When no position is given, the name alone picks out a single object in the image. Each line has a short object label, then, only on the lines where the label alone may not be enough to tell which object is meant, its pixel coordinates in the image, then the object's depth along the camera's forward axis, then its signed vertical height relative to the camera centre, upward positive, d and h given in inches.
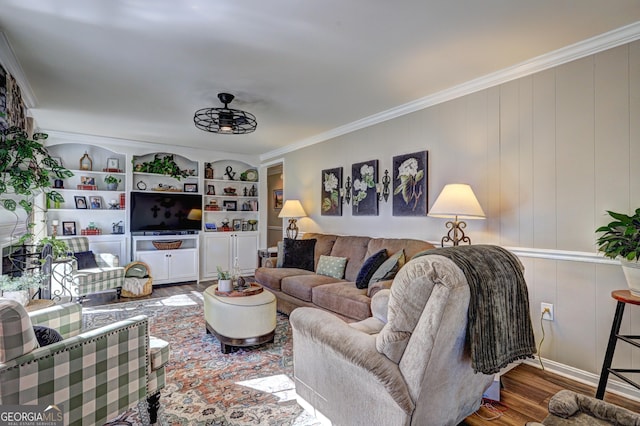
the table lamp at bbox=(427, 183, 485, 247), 104.8 +3.0
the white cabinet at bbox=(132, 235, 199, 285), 214.7 -29.6
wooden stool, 76.4 -30.6
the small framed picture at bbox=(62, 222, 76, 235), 200.4 -7.7
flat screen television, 216.2 +2.1
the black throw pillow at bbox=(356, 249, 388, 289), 125.3 -21.0
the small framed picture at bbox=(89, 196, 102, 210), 209.8 +8.6
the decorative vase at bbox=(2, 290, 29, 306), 93.4 -22.8
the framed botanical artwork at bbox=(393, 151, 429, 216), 138.8 +13.1
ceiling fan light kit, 130.0 +39.1
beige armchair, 53.6 -26.0
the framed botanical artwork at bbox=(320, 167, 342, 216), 184.7 +12.6
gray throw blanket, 57.2 -17.3
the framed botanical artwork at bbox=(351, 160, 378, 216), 162.1 +13.0
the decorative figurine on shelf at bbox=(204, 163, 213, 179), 250.6 +33.6
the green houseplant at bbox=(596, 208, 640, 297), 72.1 -7.3
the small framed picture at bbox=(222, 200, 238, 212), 263.6 +7.8
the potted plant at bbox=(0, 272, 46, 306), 92.4 -20.5
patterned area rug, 78.0 -48.2
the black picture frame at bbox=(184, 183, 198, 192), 244.5 +20.8
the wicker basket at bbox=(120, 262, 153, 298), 191.8 -42.5
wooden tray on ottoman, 121.4 -29.4
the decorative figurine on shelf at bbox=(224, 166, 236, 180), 265.3 +33.9
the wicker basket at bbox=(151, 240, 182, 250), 221.3 -20.3
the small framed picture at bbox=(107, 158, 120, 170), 216.2 +34.5
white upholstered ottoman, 112.6 -37.0
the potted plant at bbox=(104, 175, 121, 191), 210.7 +21.7
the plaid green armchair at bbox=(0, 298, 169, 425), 49.5 -26.8
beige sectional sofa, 116.7 -29.2
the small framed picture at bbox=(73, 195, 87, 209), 204.5 +9.1
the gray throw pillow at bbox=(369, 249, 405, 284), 117.6 -20.1
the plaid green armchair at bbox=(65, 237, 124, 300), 165.5 -29.5
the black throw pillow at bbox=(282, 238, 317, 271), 173.6 -21.7
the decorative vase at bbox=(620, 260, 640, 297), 73.7 -14.3
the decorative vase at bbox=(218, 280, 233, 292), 125.0 -26.9
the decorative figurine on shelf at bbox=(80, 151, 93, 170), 207.7 +34.1
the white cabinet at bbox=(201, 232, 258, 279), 243.9 -28.5
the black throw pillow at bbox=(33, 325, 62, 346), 58.0 -21.7
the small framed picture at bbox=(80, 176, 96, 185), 208.8 +22.6
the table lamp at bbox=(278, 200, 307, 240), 203.5 +2.6
